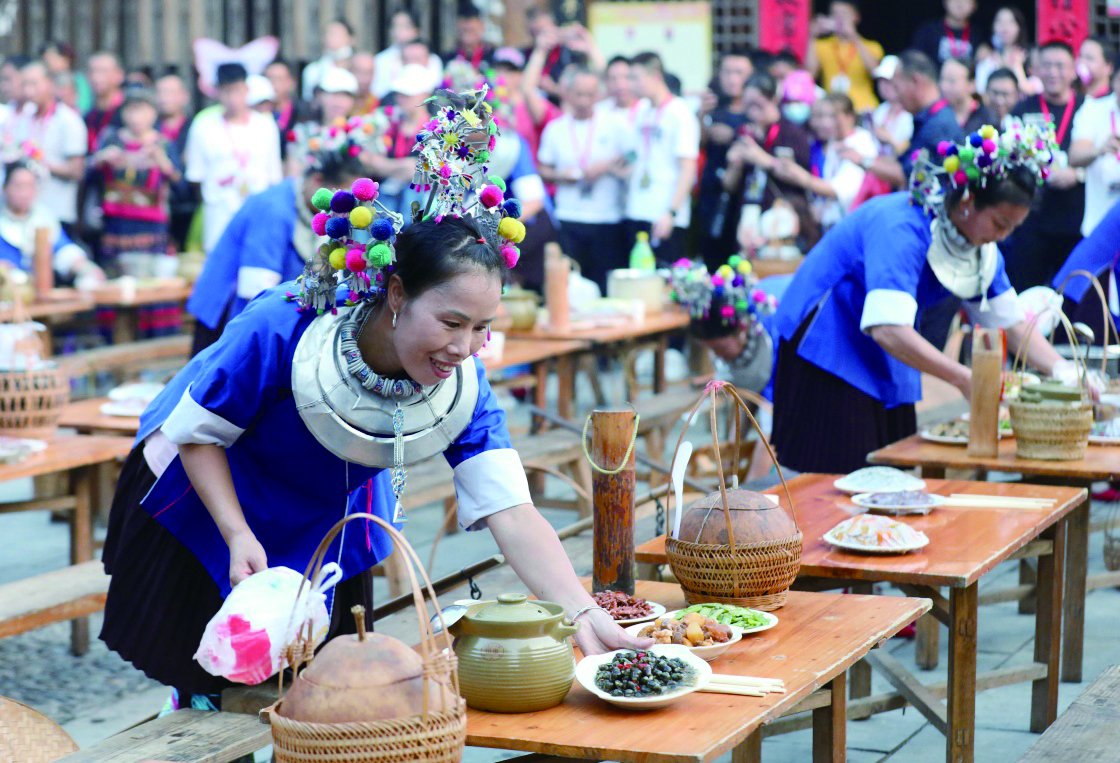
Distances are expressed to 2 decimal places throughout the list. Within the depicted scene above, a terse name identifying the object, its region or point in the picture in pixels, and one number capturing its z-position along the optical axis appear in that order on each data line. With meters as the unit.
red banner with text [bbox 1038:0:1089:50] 9.80
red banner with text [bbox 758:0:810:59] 10.67
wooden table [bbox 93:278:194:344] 6.75
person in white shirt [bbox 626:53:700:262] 7.84
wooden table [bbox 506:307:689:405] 5.73
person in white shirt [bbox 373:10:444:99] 9.32
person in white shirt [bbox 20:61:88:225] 8.61
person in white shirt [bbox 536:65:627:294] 7.92
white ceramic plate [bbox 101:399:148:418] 4.46
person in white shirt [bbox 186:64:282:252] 8.27
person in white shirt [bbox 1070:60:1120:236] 6.55
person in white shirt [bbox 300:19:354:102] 9.45
